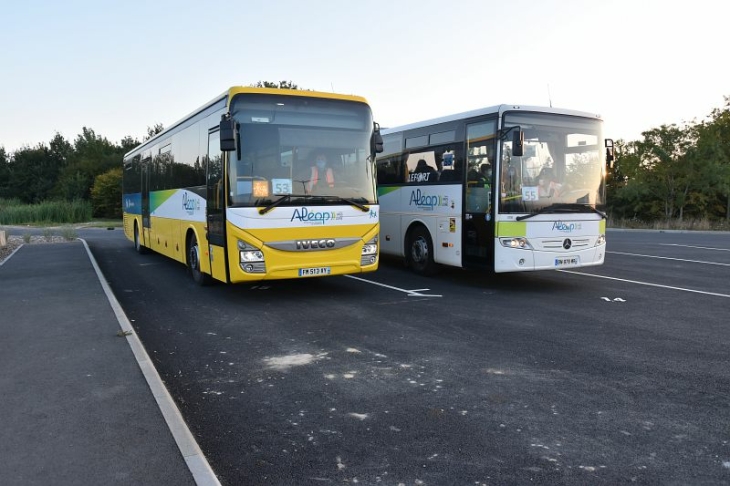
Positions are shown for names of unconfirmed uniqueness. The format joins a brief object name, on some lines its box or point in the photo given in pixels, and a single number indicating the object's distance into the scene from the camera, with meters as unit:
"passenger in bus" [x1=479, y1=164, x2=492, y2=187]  10.30
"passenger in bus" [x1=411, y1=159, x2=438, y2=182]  12.09
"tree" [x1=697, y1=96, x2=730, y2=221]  33.81
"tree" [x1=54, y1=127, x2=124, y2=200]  67.75
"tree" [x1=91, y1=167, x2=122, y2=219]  57.51
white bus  10.12
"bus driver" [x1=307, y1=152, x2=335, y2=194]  9.29
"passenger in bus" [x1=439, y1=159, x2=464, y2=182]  11.16
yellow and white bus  8.93
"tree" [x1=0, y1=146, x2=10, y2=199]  81.06
